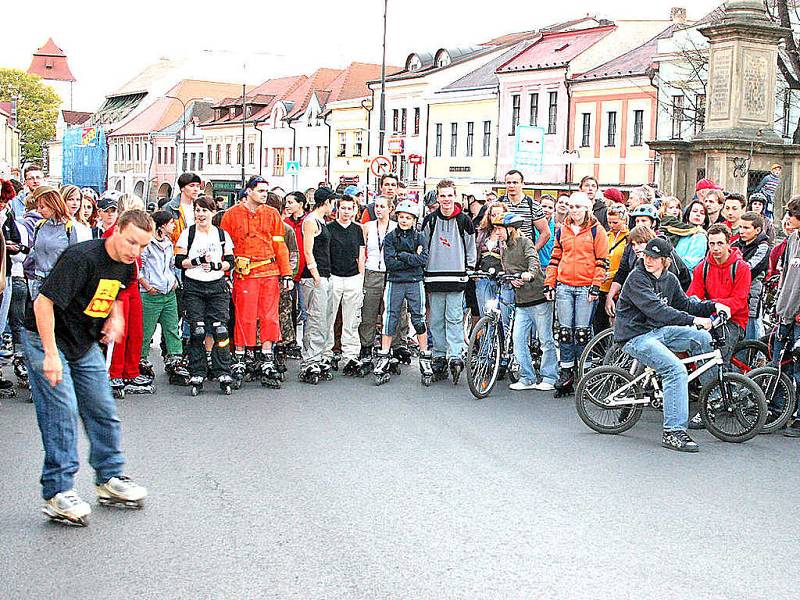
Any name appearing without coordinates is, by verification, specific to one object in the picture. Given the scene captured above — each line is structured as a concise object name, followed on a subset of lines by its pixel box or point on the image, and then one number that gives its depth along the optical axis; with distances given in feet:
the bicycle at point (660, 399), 32.27
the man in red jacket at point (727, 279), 34.76
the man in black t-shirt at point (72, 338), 22.50
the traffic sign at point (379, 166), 92.68
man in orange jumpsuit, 40.86
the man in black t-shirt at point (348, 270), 42.98
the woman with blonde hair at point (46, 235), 37.73
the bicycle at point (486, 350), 39.12
